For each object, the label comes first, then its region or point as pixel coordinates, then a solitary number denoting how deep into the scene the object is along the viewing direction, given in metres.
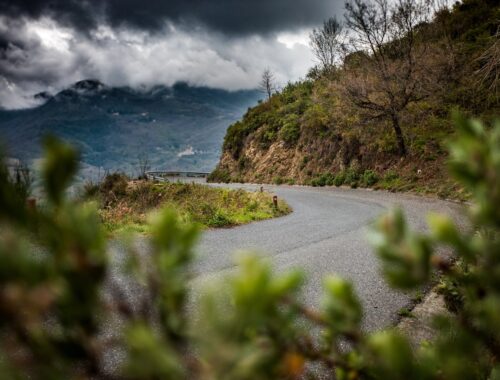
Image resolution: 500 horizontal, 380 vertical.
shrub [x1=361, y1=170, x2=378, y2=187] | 19.83
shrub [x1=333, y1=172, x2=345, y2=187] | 22.47
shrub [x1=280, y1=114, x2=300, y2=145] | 31.60
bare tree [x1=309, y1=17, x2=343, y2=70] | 34.78
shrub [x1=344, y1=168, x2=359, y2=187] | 21.12
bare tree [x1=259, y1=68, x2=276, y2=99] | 47.00
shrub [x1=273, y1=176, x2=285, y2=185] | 29.17
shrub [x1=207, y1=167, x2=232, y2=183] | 38.51
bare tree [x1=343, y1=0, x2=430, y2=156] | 18.17
